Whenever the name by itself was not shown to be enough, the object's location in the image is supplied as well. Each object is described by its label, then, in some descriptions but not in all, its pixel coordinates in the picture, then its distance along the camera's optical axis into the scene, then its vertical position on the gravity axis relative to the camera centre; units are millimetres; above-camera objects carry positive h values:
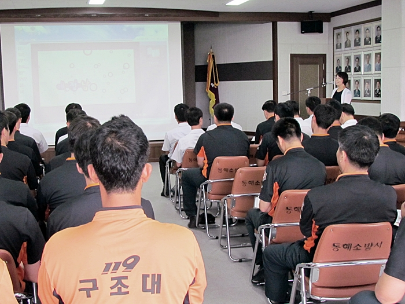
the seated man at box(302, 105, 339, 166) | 4055 -399
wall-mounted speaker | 10383 +1588
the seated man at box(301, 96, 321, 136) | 5578 -110
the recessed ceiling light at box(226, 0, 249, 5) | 8352 +1744
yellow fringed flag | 11742 +483
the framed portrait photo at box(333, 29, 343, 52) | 10281 +1269
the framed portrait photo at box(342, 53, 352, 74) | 9930 +718
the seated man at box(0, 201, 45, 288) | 2027 -547
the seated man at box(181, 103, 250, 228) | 4672 -416
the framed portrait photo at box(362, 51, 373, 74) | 9188 +674
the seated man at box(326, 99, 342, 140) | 4641 -311
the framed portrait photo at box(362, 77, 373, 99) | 9273 +175
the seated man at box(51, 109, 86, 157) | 4777 -384
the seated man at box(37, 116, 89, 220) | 2809 -477
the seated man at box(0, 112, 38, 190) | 3594 -479
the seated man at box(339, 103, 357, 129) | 5242 -202
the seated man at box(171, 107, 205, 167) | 5402 -402
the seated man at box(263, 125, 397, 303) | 2479 -523
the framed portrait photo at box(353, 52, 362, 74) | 9570 +681
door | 10625 +521
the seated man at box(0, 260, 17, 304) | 1291 -500
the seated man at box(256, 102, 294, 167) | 4742 -513
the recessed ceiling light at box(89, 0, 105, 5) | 7848 +1700
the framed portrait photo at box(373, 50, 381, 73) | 8953 +656
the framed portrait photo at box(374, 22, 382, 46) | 8891 +1179
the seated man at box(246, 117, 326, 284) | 3224 -489
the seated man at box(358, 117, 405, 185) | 3471 -530
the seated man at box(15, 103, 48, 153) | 5957 -329
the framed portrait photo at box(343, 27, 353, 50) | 9852 +1239
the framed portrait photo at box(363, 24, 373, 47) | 9143 +1201
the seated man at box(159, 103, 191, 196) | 6066 -385
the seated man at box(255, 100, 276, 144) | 5812 -287
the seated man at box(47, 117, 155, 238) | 2107 -475
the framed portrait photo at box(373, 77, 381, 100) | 8994 +155
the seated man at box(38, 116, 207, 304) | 1266 -404
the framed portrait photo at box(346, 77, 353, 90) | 9918 +290
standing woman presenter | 7168 +125
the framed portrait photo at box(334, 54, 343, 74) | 10336 +754
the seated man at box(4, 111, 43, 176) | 4470 -370
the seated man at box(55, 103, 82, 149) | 6086 -353
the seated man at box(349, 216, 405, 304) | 1661 -650
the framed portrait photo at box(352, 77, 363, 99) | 9625 +177
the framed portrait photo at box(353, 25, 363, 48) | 9453 +1218
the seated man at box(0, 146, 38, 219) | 2486 -472
